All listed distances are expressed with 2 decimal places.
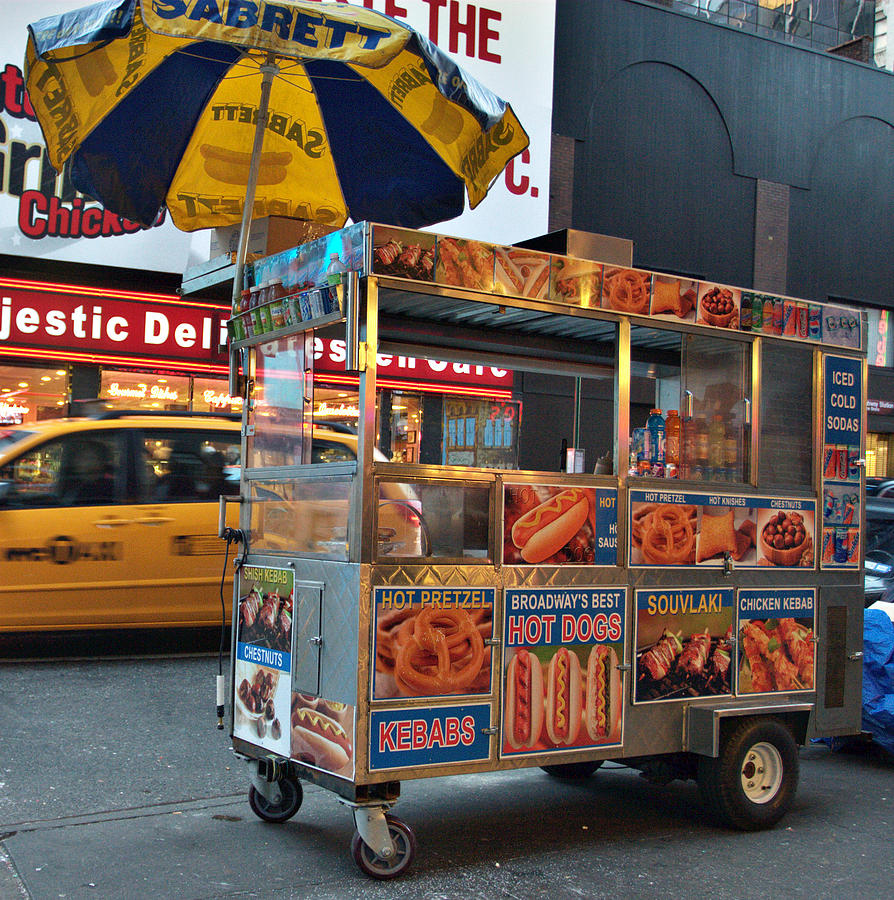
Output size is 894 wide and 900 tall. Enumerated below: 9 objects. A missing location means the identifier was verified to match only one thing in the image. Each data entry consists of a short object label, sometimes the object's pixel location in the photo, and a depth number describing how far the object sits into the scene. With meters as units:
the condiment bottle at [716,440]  6.02
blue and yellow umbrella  5.18
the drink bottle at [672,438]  5.84
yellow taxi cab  9.06
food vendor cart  4.76
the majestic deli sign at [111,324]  13.91
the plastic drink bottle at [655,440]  5.81
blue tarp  7.11
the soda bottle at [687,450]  5.92
